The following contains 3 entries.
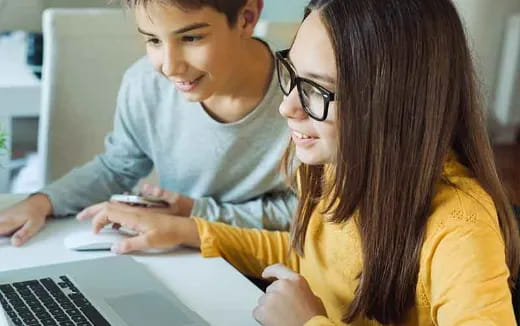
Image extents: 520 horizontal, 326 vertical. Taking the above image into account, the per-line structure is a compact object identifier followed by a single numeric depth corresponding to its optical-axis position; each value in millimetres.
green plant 1260
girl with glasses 907
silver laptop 970
